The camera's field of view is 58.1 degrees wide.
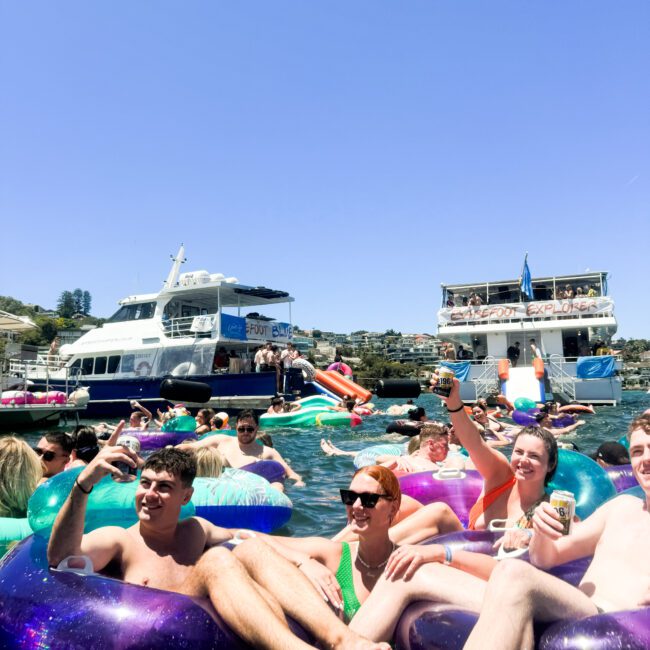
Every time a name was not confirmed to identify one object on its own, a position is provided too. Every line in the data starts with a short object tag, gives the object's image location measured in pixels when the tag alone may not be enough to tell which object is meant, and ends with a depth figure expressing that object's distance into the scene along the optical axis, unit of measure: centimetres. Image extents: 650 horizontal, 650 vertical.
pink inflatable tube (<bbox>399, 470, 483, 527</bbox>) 532
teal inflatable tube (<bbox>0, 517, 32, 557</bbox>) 473
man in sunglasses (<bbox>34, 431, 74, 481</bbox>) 565
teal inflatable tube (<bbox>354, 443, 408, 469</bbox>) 805
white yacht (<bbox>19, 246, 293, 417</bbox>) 2095
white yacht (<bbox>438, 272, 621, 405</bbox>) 2405
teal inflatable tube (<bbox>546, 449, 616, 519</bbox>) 448
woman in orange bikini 361
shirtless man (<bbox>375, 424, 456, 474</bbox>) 653
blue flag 2870
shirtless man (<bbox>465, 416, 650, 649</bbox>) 229
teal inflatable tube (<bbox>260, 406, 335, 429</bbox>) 1727
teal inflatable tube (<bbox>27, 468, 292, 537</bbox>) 419
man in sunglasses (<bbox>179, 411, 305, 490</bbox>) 767
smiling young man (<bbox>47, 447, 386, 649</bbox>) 258
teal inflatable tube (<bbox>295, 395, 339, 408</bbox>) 1884
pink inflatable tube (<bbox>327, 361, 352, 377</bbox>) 2538
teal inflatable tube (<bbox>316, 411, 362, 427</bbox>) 1711
